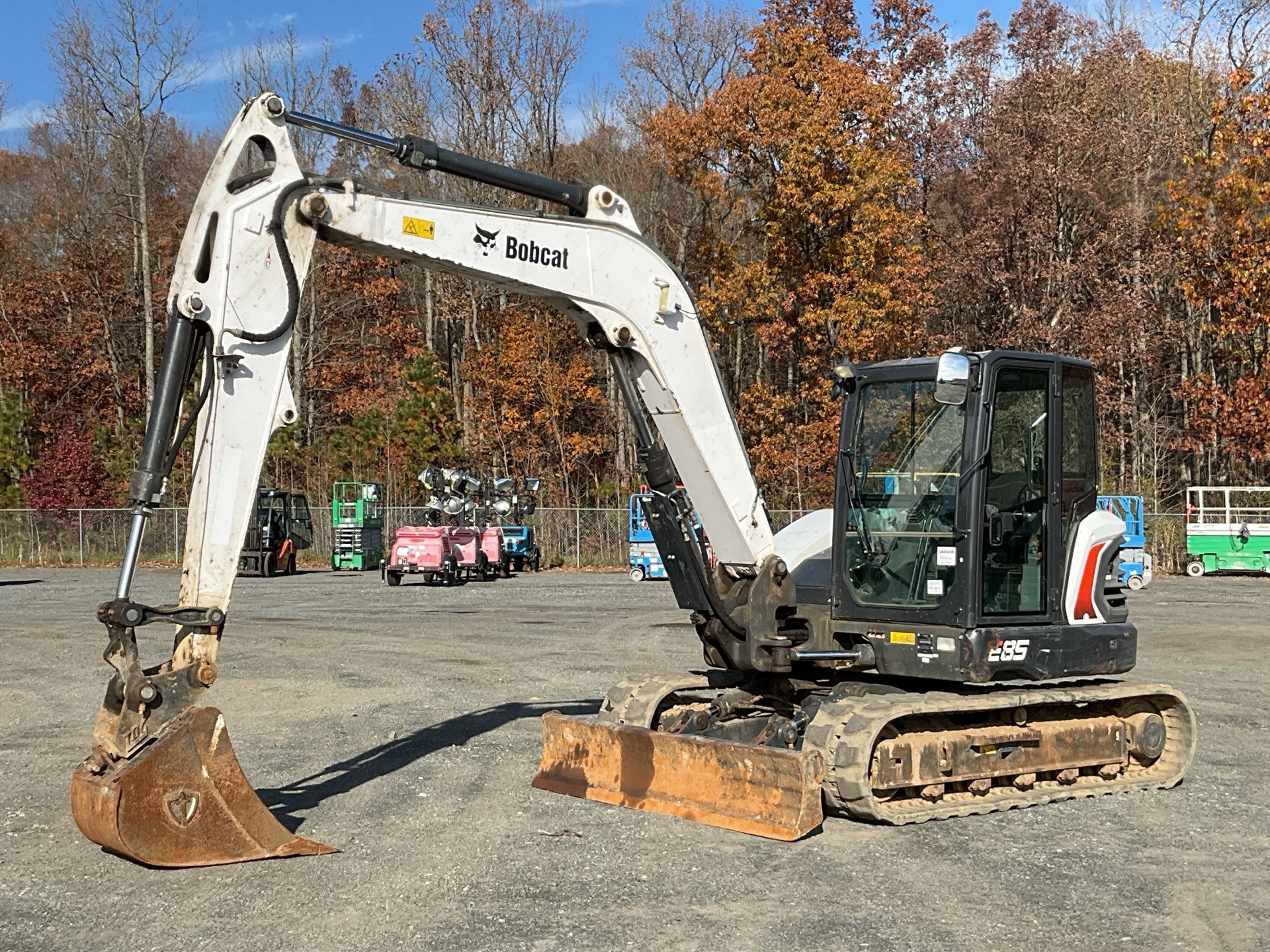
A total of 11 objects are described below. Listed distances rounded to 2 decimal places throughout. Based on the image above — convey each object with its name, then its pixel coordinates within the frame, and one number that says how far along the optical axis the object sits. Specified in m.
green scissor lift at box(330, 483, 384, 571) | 36.28
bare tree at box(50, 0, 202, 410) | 43.97
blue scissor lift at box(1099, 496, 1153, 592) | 27.91
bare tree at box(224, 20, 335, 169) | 41.09
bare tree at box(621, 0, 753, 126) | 45.12
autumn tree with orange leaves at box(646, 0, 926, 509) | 35.72
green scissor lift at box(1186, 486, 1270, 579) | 31.39
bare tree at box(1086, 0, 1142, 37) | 48.84
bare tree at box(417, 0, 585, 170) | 45.69
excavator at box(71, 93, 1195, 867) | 7.19
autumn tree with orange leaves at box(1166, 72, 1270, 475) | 34.81
